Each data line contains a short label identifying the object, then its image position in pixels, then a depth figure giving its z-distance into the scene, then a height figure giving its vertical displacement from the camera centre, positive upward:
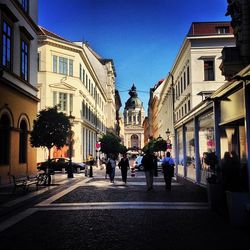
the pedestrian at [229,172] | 7.44 -0.57
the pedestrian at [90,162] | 22.73 -0.70
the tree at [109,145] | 53.32 +1.57
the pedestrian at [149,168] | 13.03 -0.67
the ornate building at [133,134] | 150.33 +9.60
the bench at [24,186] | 11.39 -1.22
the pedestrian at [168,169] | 13.28 -0.74
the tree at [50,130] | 15.11 +1.22
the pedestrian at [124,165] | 16.95 -0.68
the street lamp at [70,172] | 20.91 -1.27
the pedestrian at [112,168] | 17.54 -0.87
